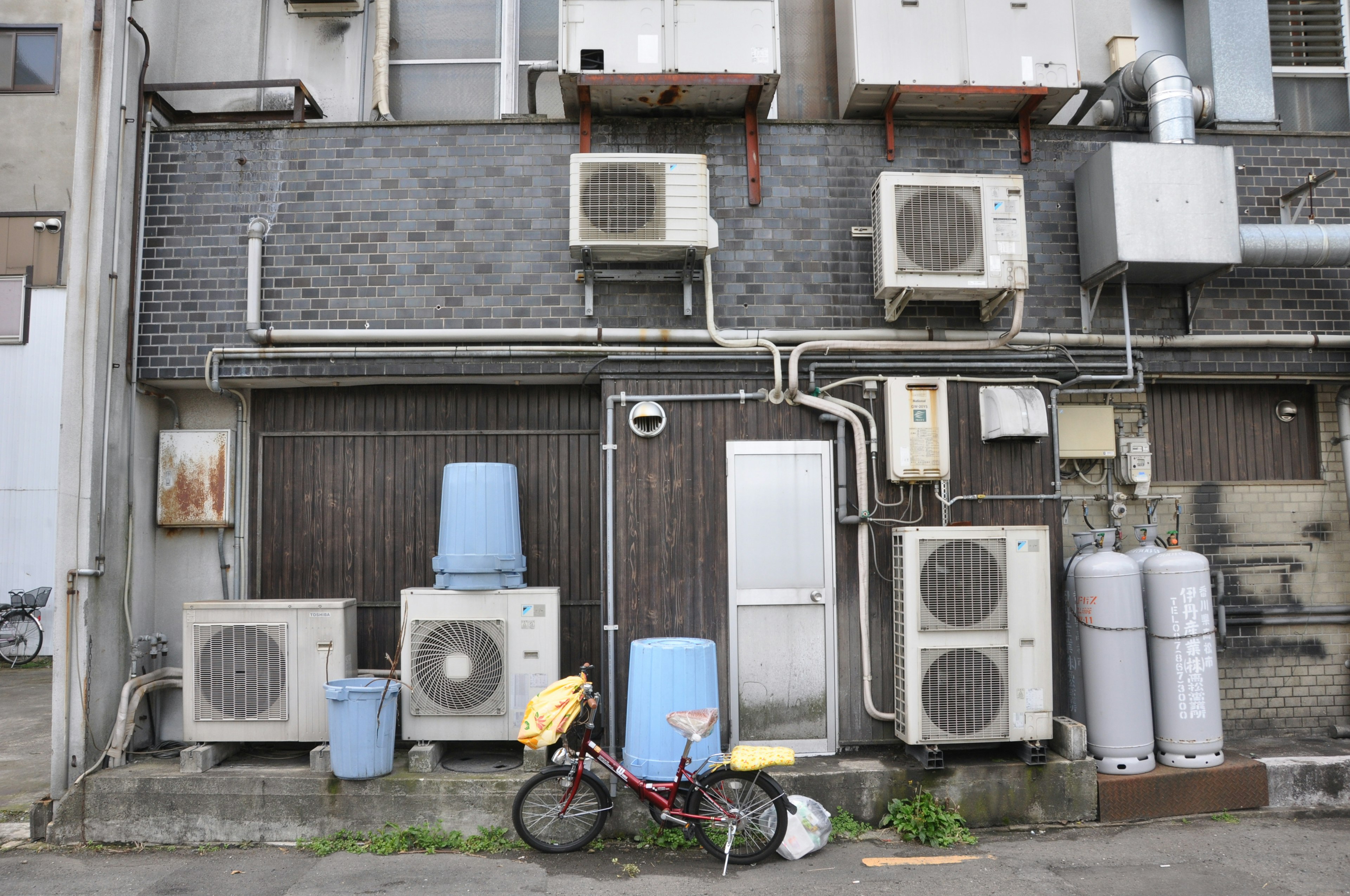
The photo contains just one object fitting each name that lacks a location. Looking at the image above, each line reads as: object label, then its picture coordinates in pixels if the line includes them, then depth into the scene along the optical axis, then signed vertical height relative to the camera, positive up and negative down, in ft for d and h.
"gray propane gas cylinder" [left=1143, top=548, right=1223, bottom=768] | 20.81 -3.19
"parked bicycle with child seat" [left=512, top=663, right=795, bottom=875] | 17.75 -5.50
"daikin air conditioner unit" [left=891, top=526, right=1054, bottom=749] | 19.93 -2.47
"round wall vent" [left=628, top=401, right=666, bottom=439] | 21.71 +2.94
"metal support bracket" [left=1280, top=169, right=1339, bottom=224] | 24.06 +9.01
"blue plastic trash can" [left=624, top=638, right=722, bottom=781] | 18.35 -3.45
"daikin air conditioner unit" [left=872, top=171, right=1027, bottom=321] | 21.58 +7.35
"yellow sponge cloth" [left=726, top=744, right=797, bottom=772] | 17.12 -4.35
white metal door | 21.20 -1.41
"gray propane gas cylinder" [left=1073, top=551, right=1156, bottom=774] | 20.66 -3.29
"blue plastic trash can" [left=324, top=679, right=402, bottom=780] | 19.29 -4.18
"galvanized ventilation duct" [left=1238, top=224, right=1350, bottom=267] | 22.79 +7.37
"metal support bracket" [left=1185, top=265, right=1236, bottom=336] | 23.65 +6.25
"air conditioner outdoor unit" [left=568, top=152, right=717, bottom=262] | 21.44 +8.18
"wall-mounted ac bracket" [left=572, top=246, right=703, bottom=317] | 22.65 +6.79
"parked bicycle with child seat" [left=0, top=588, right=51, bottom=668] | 44.19 -4.21
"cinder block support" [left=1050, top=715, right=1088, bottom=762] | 20.39 -4.89
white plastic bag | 18.15 -6.20
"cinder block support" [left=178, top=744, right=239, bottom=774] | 19.98 -4.92
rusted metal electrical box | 23.18 +1.72
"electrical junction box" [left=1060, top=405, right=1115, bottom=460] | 24.21 +2.75
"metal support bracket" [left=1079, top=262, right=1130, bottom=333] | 23.15 +6.26
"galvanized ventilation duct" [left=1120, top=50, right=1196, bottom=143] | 23.35 +11.60
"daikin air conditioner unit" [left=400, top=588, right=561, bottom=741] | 20.67 -2.97
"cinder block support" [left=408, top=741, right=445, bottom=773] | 20.02 -4.99
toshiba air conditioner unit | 20.80 -2.95
